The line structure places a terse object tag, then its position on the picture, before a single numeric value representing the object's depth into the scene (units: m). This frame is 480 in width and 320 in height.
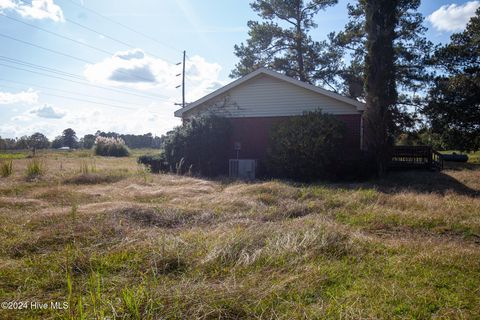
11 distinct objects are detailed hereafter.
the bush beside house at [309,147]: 10.87
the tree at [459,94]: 20.44
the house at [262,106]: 13.05
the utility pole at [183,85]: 30.82
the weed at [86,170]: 11.66
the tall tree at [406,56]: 21.12
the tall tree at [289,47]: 23.98
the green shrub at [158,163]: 13.93
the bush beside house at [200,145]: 12.95
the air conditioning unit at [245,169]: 12.56
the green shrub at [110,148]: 29.78
